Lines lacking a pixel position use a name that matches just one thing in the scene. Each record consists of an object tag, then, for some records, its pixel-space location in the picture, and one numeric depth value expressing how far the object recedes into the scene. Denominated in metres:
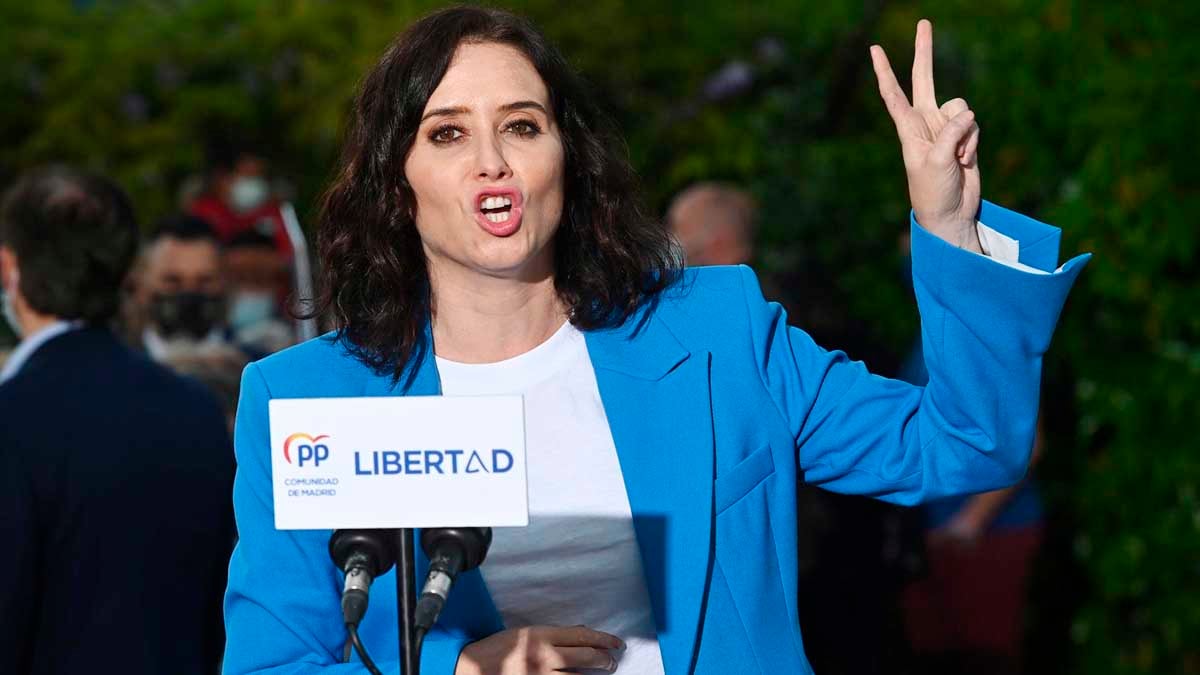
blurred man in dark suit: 6.84
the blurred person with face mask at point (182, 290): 10.71
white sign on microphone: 4.12
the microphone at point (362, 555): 4.14
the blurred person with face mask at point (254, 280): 12.45
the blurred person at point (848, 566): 10.06
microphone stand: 4.08
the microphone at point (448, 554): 4.04
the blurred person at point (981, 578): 12.52
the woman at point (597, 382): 4.70
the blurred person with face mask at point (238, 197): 14.98
